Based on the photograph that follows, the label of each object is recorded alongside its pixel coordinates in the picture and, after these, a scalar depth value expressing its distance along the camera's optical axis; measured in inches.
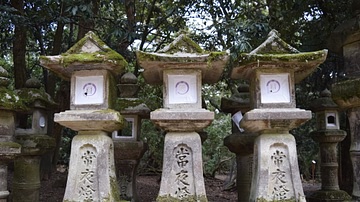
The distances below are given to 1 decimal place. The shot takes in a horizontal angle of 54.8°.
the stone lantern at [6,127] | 196.2
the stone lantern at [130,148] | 259.4
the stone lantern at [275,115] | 179.6
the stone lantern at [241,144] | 249.8
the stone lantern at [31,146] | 221.6
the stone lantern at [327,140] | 297.0
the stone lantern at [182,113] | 178.4
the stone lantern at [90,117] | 177.8
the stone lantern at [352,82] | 197.2
